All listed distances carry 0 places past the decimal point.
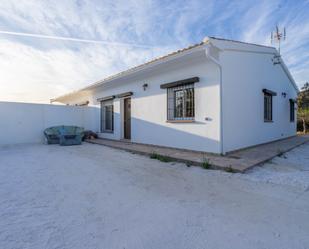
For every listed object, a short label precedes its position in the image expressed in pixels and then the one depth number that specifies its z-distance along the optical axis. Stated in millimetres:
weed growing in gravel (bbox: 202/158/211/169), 4348
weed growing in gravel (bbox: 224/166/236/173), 4006
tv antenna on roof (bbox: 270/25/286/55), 9625
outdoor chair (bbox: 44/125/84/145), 8938
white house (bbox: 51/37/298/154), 5520
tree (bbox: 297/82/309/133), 14547
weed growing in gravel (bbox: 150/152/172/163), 5238
